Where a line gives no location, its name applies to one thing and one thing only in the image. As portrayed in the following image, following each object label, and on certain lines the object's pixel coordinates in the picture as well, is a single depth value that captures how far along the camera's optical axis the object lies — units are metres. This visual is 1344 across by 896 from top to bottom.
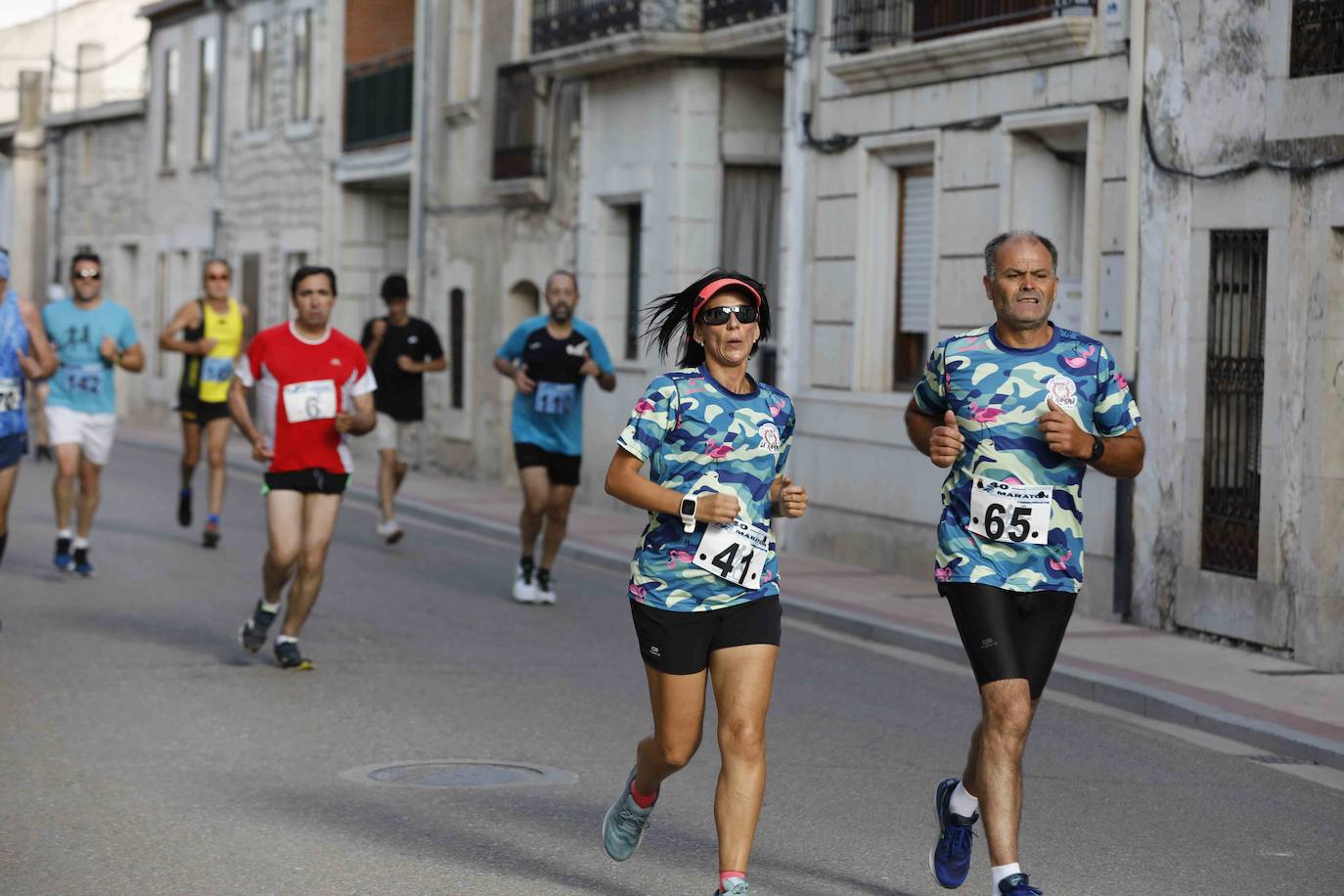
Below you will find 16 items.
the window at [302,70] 33.47
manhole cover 8.25
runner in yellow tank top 17.02
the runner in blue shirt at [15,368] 11.58
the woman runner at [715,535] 6.20
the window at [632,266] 23.41
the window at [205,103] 38.34
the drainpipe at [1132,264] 13.78
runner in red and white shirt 10.69
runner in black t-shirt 18.17
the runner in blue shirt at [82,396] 14.66
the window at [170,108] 40.25
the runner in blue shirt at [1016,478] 6.47
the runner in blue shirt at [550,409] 13.95
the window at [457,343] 27.53
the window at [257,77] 35.78
